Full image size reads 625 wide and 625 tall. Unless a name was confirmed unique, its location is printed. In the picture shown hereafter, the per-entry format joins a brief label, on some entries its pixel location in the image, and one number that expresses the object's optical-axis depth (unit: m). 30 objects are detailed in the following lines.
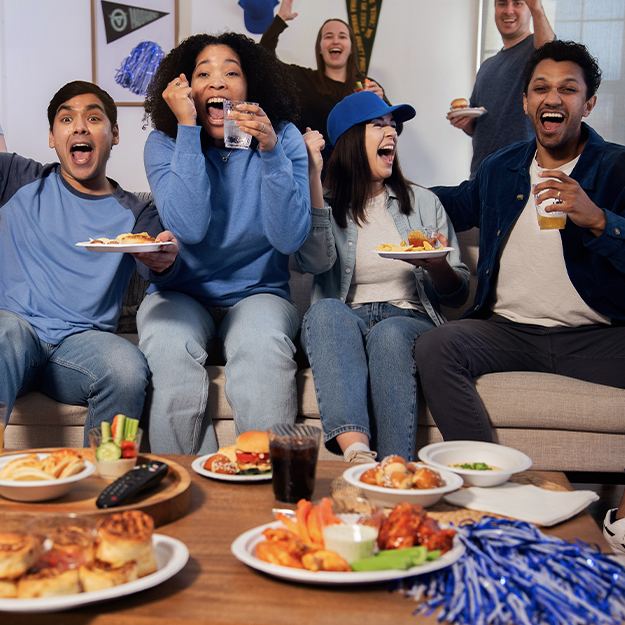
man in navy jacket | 2.46
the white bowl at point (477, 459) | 1.54
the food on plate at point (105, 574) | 1.06
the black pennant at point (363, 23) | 4.78
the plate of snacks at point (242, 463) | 1.60
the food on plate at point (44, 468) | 1.41
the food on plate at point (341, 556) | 1.13
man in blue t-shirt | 2.43
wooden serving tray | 1.34
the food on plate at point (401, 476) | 1.43
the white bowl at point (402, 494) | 1.40
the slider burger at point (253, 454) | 1.63
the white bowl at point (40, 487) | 1.38
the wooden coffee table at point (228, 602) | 1.05
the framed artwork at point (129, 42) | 4.91
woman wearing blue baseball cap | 2.47
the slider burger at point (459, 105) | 3.47
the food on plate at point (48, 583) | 1.03
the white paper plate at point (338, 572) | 1.10
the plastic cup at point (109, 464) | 1.50
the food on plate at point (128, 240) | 2.31
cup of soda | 1.47
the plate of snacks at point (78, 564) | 1.03
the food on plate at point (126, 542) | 1.08
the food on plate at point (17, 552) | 1.05
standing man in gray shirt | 3.50
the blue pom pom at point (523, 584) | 1.07
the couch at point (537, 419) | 2.52
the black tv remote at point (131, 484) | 1.33
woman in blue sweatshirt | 2.46
